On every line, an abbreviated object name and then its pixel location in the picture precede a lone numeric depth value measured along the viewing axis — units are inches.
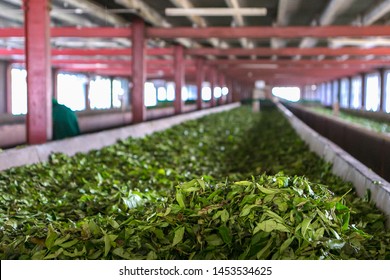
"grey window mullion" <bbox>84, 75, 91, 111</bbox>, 1775.3
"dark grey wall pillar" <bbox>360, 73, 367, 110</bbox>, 1682.2
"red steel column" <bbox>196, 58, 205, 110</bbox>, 1295.5
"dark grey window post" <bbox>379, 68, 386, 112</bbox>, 1489.9
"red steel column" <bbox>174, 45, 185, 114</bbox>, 979.9
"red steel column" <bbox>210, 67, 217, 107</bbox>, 1551.4
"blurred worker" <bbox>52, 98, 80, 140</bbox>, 444.1
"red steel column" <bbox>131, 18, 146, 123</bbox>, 674.2
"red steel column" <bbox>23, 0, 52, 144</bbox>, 379.2
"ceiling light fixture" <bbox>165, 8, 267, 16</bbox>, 505.7
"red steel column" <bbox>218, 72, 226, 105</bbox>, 1873.8
